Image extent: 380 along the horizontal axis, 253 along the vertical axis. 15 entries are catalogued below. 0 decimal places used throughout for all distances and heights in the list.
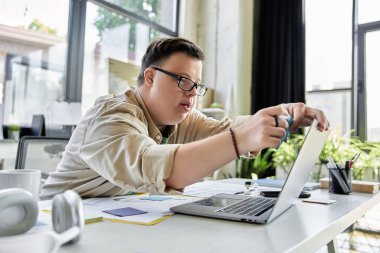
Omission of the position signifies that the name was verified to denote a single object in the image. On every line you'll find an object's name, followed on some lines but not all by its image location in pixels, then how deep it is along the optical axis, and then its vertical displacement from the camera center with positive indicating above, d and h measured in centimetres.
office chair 143 -8
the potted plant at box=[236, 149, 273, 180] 355 -27
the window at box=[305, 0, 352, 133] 358 +91
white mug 66 -9
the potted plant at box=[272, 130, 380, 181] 292 -10
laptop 67 -15
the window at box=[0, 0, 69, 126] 248 +60
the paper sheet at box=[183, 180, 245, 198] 109 -18
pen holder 122 -14
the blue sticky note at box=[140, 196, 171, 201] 94 -17
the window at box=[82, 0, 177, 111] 305 +91
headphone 39 -10
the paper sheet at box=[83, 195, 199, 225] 69 -17
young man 72 +1
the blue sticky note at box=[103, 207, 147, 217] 73 -16
